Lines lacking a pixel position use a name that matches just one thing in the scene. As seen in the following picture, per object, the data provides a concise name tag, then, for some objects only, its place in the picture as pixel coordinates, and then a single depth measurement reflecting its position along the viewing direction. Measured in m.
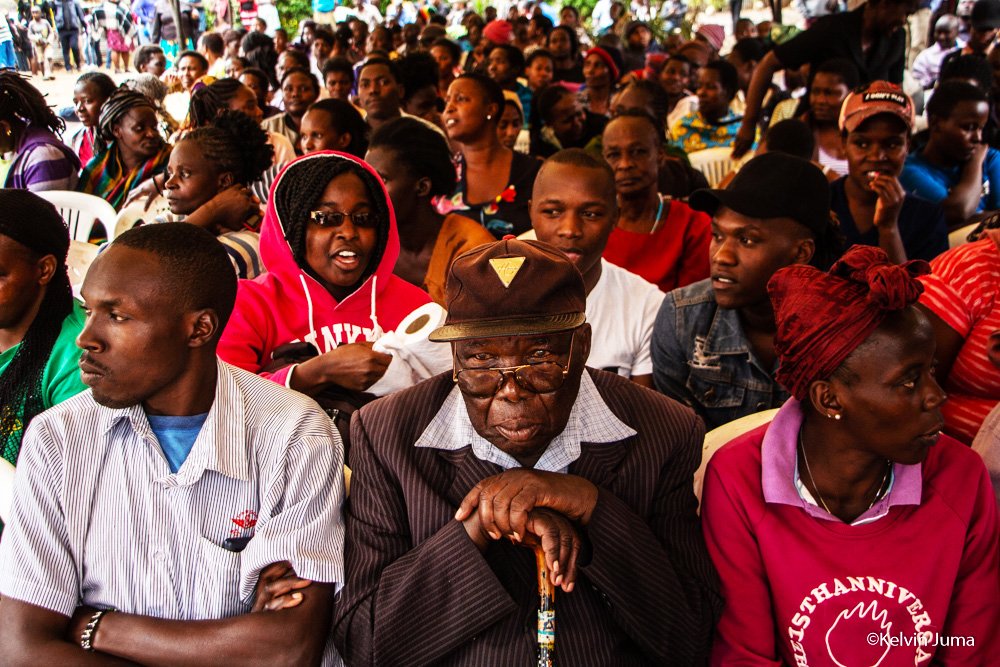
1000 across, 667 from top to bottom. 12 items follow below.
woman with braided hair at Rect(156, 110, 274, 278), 3.48
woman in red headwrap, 1.67
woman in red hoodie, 2.61
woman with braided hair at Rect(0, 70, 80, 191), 4.52
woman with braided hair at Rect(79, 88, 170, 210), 4.70
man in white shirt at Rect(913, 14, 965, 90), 8.84
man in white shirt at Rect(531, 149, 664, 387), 2.78
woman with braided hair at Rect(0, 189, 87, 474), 2.14
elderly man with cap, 1.56
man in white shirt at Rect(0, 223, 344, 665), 1.61
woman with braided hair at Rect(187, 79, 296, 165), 4.98
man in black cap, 2.47
